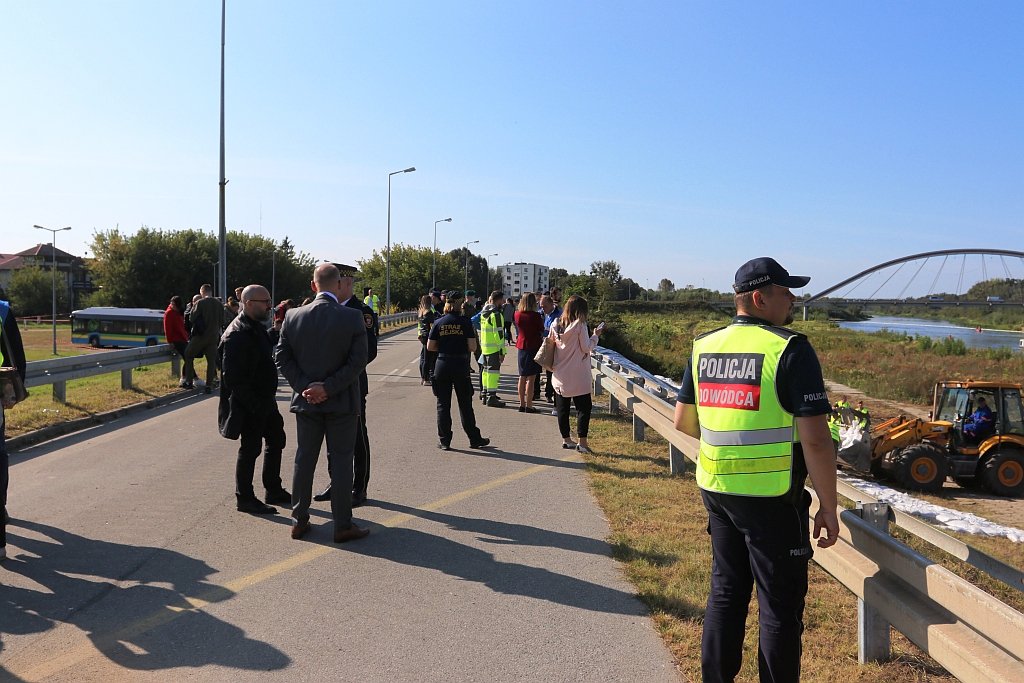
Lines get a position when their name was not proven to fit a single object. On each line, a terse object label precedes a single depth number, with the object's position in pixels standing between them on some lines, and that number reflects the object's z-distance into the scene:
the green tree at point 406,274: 83.44
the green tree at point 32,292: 90.69
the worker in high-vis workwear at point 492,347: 13.61
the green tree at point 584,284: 48.94
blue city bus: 52.31
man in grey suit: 5.65
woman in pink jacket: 9.40
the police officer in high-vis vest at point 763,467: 3.16
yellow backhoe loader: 13.34
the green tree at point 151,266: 74.50
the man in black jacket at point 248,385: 6.56
